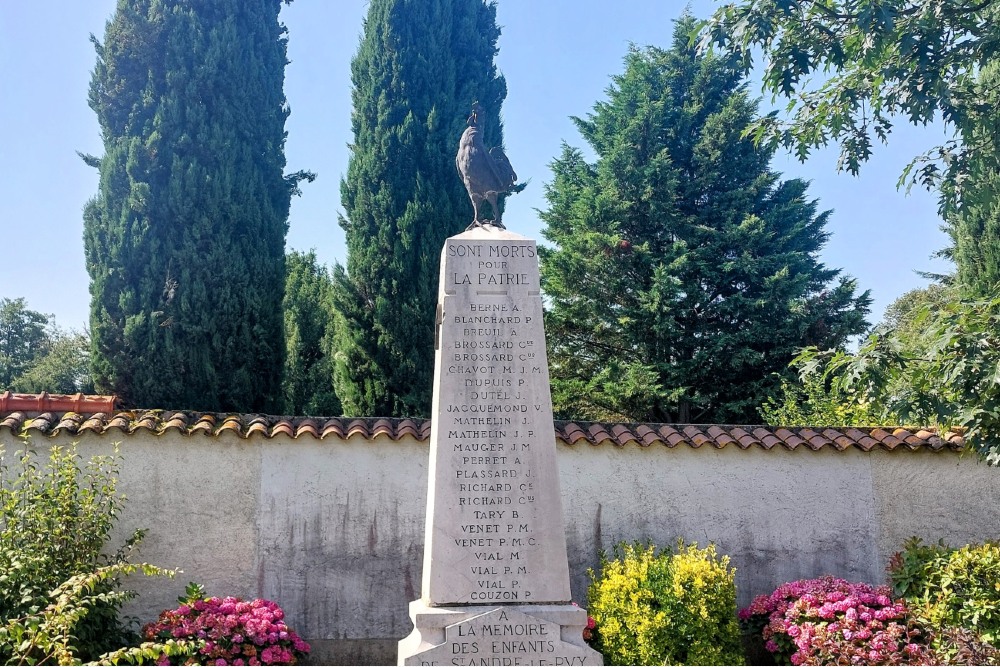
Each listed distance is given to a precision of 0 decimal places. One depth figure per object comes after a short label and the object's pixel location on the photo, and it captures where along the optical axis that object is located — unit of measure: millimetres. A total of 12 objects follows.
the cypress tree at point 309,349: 15203
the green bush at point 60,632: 3557
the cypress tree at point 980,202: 8930
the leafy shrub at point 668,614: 6367
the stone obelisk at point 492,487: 4926
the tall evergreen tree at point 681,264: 14656
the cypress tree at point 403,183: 13211
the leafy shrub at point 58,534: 5992
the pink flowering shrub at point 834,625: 6406
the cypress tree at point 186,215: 11648
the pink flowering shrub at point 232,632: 6172
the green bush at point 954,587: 6414
